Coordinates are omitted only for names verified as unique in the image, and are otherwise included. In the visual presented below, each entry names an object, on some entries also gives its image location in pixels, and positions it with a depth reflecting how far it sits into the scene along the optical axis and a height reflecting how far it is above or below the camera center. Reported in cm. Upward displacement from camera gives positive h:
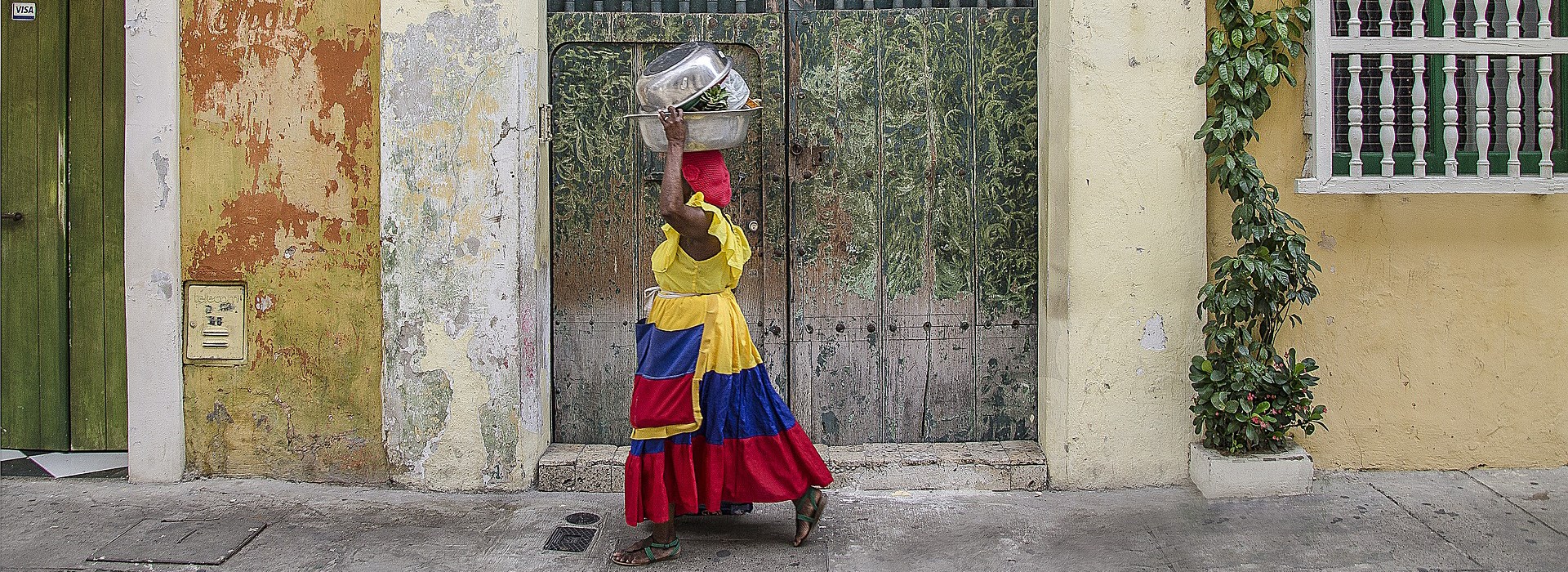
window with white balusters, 468 +74
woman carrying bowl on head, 402 -39
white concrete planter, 464 -74
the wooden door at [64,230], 504 +25
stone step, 490 -76
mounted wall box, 491 -13
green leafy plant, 457 +4
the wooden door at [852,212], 505 +31
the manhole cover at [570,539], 429 -91
